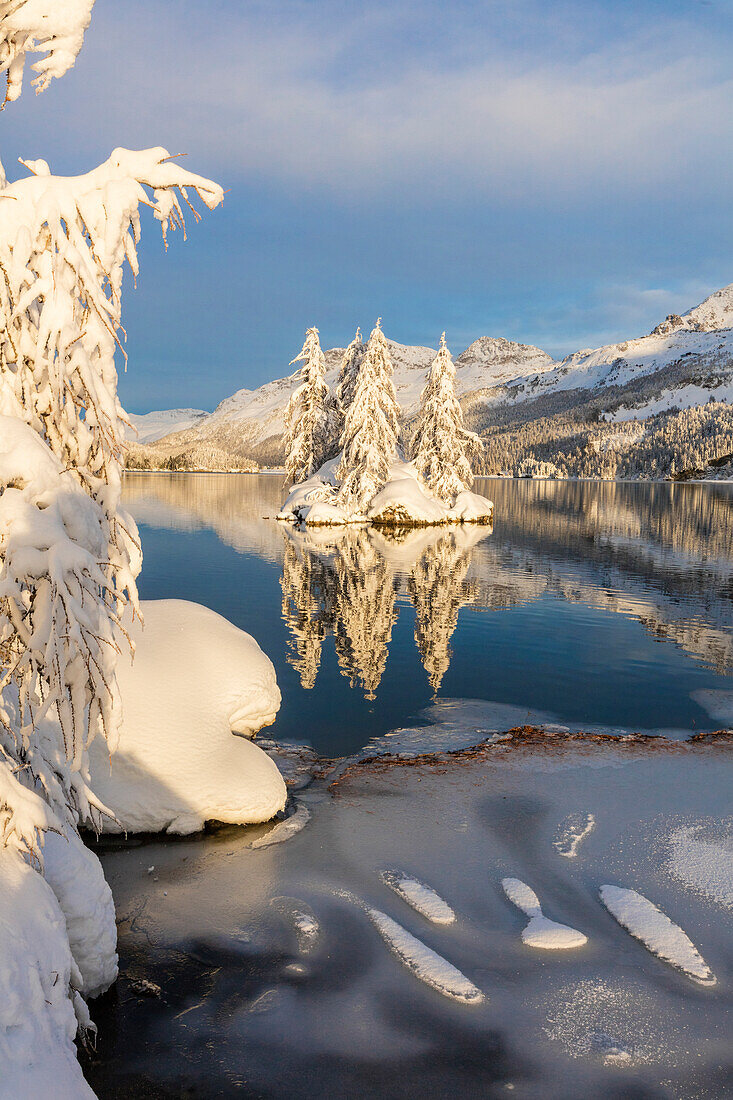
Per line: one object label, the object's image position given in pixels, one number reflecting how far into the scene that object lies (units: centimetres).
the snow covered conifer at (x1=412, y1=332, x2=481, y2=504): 4903
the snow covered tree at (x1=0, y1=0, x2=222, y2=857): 370
